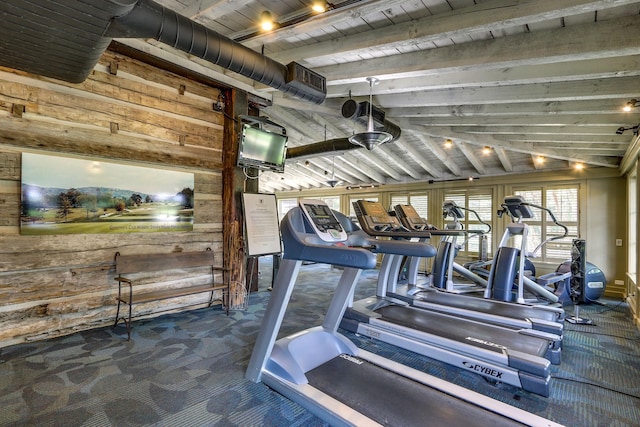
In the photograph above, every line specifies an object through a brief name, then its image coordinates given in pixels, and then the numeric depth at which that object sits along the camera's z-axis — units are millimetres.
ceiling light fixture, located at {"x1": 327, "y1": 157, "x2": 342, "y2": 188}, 8159
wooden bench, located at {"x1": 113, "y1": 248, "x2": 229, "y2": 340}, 3737
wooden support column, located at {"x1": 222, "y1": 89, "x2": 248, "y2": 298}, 4762
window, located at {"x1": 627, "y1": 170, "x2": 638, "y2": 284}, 5500
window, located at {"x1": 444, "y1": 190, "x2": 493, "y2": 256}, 8086
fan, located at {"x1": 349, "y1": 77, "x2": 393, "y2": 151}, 3735
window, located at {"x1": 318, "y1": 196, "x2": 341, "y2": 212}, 11166
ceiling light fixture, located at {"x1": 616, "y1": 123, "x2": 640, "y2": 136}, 3838
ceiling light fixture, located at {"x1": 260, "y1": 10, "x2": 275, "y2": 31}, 2918
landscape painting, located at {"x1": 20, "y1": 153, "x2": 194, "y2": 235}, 3320
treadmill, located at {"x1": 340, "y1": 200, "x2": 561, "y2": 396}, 2492
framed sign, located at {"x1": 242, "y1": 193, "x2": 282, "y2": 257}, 4684
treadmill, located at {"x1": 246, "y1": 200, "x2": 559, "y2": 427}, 1972
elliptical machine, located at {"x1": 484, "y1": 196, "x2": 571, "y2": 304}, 4520
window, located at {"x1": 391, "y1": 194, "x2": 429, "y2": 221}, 9047
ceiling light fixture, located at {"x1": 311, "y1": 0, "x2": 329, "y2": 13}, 2598
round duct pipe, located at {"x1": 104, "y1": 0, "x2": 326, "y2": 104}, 2303
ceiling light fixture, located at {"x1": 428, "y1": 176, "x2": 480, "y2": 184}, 8086
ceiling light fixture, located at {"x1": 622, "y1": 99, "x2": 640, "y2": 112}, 3324
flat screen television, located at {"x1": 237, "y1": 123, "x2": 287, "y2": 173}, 4625
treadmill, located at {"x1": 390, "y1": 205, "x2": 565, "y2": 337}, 3528
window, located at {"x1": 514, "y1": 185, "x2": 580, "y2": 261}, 6855
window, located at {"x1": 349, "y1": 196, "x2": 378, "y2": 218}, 10031
